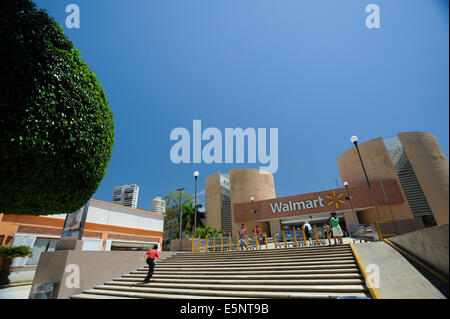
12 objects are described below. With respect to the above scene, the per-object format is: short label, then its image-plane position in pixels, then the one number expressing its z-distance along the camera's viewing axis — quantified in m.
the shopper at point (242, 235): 12.39
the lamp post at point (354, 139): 11.46
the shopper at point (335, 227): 9.36
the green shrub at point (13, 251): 11.70
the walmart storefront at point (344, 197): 18.27
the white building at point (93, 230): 13.70
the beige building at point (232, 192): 27.25
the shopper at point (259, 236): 14.11
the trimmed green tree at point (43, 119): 4.40
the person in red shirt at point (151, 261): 7.81
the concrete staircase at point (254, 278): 5.56
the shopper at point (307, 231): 12.14
